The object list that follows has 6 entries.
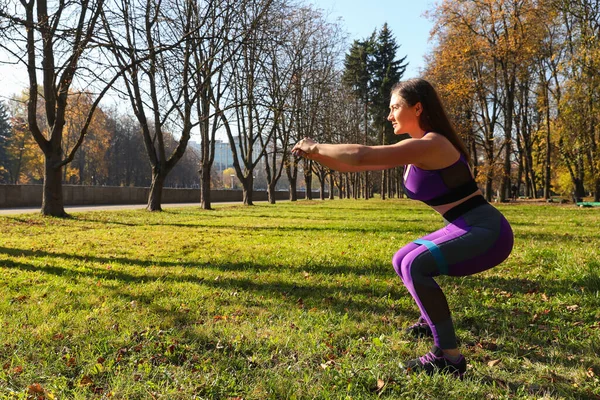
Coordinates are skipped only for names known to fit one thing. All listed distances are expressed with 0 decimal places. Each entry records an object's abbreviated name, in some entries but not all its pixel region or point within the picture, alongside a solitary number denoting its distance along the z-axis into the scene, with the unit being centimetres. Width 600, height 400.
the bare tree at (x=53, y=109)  1226
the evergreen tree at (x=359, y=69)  4162
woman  233
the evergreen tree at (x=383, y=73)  4081
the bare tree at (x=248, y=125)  2058
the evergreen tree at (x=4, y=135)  5075
